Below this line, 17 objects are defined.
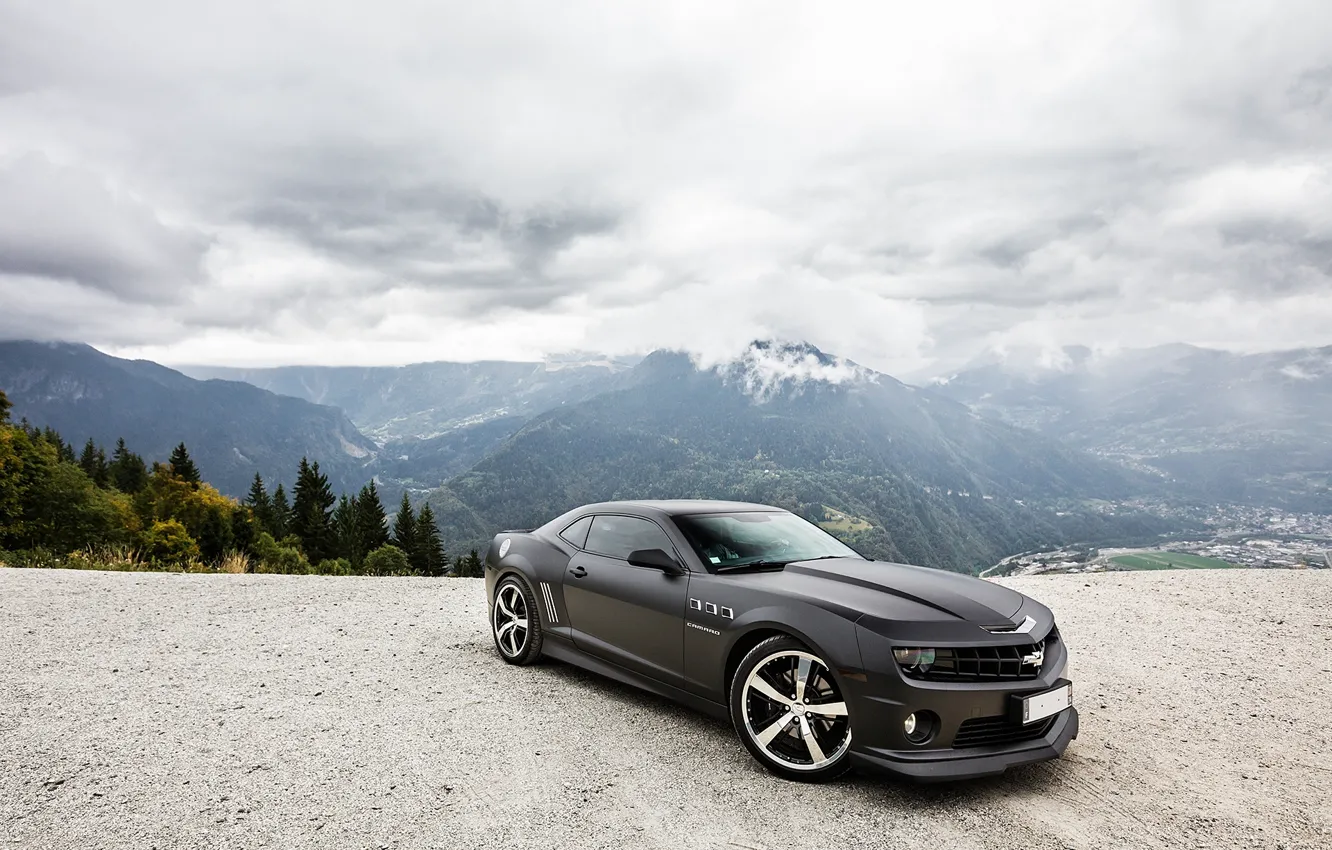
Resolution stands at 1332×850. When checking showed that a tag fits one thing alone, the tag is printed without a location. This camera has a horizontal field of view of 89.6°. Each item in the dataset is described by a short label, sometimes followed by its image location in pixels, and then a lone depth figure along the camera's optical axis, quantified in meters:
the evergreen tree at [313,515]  57.94
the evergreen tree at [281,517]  61.01
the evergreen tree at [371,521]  58.81
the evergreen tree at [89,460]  65.25
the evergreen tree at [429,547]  57.09
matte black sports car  3.44
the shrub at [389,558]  48.00
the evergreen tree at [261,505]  61.44
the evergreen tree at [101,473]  62.61
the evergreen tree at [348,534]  57.81
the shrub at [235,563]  12.32
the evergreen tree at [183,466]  52.22
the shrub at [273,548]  38.76
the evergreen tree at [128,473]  68.30
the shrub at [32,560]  11.91
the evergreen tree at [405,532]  58.91
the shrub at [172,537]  40.62
